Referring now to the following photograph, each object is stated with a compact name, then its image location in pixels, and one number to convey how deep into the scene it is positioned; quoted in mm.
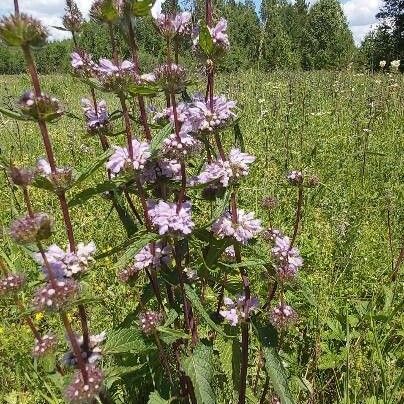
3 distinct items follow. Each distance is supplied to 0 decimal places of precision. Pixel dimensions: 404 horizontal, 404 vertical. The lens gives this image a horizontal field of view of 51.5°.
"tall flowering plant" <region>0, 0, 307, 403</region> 344
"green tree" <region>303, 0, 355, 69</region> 15765
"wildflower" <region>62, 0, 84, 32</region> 484
